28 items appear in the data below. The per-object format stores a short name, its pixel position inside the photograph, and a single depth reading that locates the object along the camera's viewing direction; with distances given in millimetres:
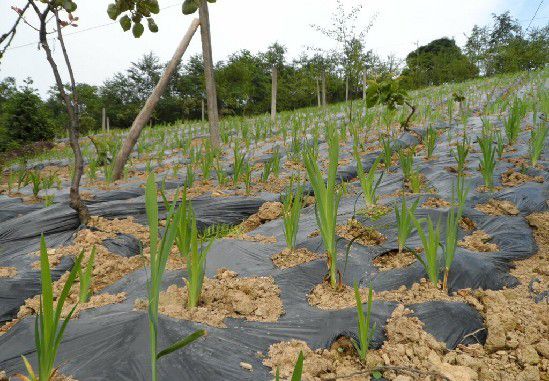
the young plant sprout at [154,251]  728
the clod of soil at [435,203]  2114
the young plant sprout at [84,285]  1268
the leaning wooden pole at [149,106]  4258
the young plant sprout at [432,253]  1173
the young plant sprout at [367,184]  2010
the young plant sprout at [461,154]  2436
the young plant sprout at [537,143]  2547
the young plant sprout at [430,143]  3305
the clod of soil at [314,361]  912
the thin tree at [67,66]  1723
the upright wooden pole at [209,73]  4484
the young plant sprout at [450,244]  1195
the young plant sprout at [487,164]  2203
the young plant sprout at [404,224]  1381
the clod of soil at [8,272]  1671
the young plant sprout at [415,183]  2294
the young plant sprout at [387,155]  2732
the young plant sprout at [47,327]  732
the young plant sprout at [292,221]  1562
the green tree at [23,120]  14297
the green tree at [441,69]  21594
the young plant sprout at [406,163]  2477
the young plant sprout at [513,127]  3293
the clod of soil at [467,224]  1823
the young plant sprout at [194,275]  1140
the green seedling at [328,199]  1248
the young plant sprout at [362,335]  881
